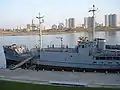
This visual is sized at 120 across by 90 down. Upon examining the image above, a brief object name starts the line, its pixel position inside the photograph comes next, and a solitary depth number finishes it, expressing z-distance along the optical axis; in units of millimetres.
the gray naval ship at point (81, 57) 24134
